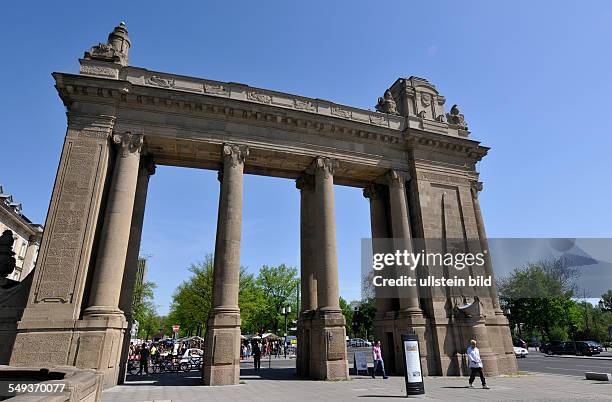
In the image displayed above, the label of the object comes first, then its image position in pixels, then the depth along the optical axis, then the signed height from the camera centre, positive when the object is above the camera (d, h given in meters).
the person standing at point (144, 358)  22.55 -1.23
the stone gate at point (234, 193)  15.98 +7.89
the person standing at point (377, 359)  18.80 -1.22
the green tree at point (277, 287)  59.88 +7.74
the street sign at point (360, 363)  20.95 -1.57
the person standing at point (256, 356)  23.89 -1.27
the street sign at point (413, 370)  12.66 -1.20
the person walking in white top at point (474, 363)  14.70 -1.17
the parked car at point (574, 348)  42.91 -1.91
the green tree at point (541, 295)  60.03 +5.99
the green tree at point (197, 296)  44.47 +5.01
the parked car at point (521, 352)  40.73 -2.08
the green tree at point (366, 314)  79.69 +4.38
